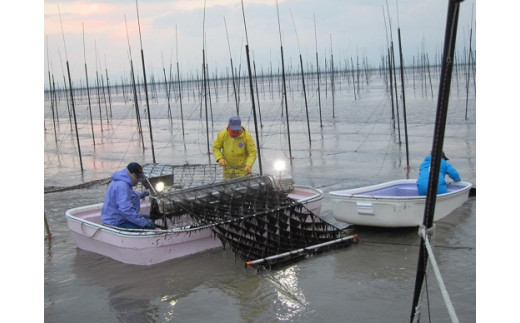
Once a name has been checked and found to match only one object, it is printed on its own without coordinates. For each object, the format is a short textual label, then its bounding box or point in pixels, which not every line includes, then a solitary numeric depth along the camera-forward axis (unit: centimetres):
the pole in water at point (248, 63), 997
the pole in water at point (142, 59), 1286
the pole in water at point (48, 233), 824
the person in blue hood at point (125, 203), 695
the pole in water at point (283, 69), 1492
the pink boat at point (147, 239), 678
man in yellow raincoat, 845
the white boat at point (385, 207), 735
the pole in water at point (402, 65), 1261
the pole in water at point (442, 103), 294
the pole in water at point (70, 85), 1521
